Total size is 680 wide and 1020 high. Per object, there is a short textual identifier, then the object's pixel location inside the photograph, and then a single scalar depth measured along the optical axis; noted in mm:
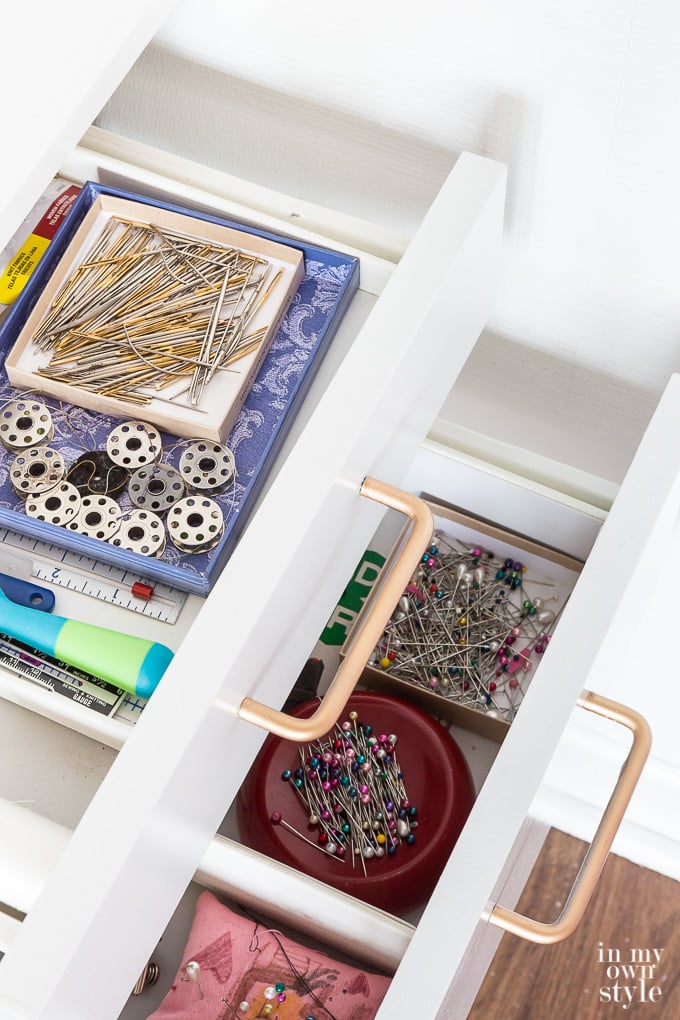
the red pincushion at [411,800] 1057
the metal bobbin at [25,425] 877
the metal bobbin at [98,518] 841
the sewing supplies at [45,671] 803
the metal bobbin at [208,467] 871
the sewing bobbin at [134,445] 880
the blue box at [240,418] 832
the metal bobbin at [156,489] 864
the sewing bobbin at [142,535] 834
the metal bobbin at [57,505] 843
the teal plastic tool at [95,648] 787
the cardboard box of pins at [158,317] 919
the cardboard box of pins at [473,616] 1218
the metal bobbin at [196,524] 837
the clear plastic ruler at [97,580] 855
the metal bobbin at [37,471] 857
